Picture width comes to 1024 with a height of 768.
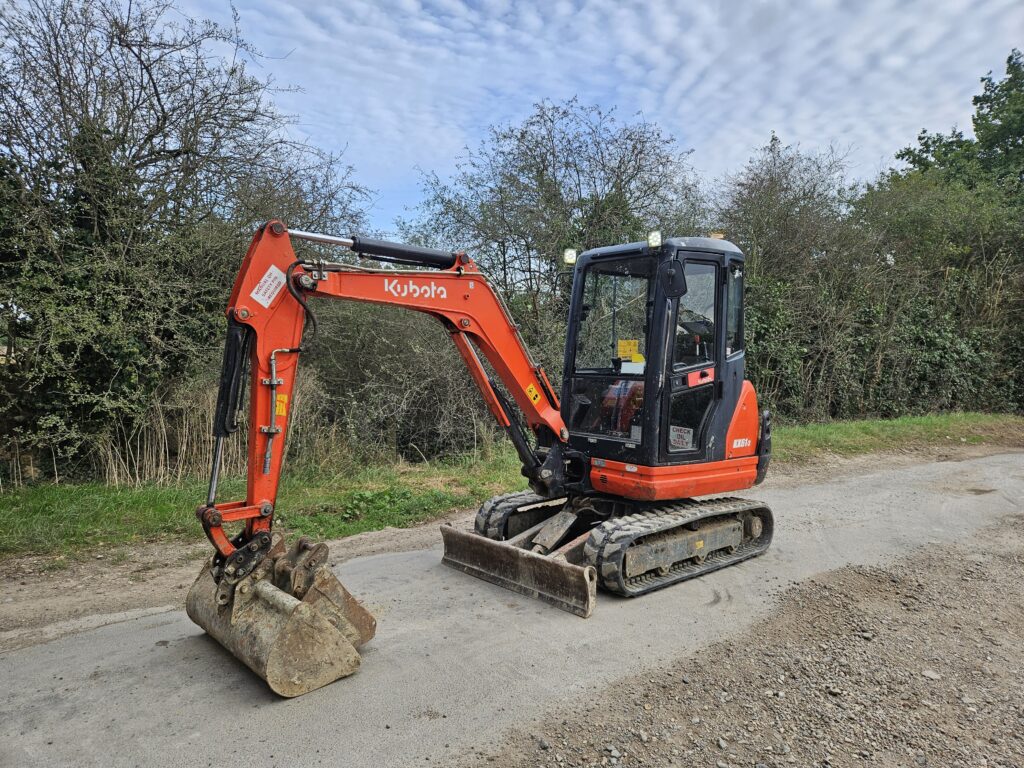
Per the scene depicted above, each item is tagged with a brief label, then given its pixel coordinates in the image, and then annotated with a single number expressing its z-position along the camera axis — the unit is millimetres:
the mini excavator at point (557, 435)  3729
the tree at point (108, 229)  7051
